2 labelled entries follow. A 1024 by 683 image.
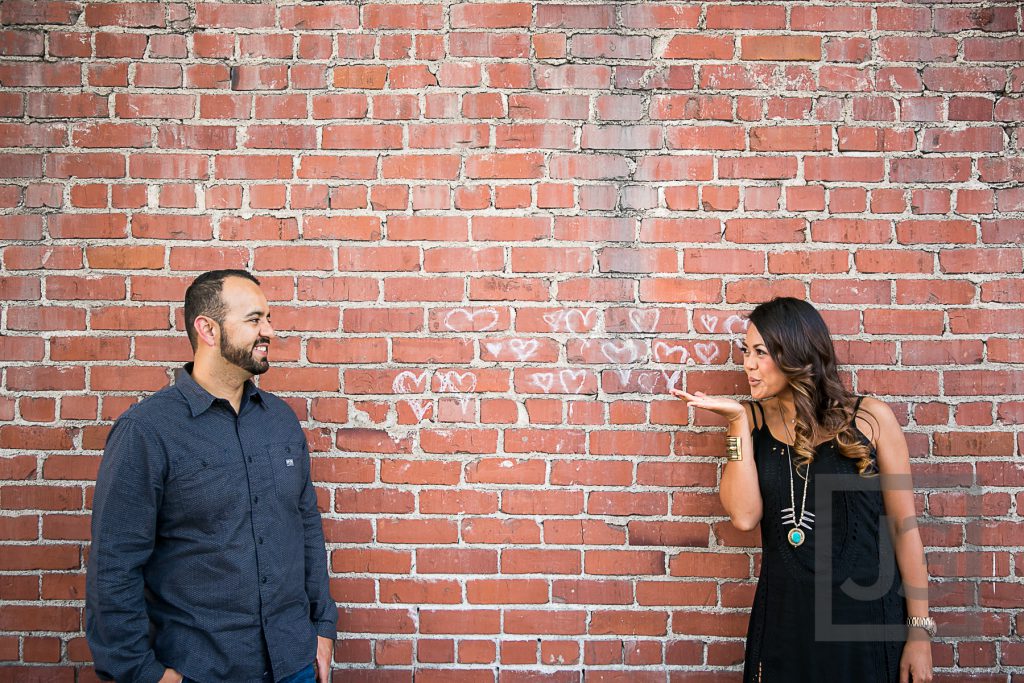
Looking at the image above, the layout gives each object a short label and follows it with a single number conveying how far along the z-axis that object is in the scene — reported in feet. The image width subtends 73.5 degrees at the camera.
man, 7.18
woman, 8.05
